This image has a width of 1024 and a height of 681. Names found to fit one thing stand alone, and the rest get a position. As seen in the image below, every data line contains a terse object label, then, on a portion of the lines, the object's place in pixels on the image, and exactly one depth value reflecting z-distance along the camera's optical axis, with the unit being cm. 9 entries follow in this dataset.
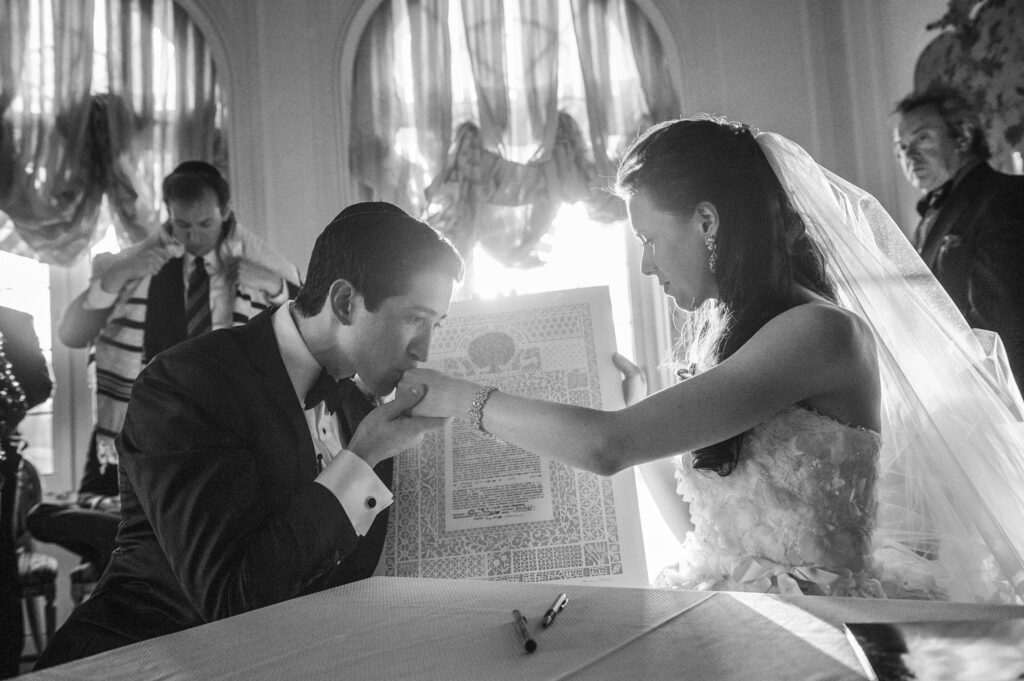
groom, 137
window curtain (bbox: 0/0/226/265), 483
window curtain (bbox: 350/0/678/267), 494
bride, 155
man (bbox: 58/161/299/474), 390
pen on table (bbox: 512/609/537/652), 80
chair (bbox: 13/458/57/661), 384
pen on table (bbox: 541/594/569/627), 87
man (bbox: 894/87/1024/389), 331
